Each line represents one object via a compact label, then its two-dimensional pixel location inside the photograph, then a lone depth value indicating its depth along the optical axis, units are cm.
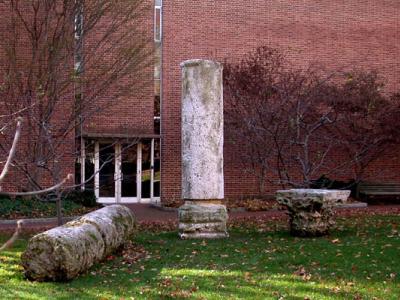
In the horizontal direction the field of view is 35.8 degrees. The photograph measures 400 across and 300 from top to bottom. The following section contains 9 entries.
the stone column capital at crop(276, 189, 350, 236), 1063
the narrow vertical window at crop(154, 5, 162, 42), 2203
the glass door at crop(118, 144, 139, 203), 2236
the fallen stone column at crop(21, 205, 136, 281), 718
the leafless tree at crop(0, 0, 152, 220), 1680
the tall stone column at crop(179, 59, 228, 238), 1082
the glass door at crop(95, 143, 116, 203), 2175
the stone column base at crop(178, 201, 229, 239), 1078
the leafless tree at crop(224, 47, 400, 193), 1914
